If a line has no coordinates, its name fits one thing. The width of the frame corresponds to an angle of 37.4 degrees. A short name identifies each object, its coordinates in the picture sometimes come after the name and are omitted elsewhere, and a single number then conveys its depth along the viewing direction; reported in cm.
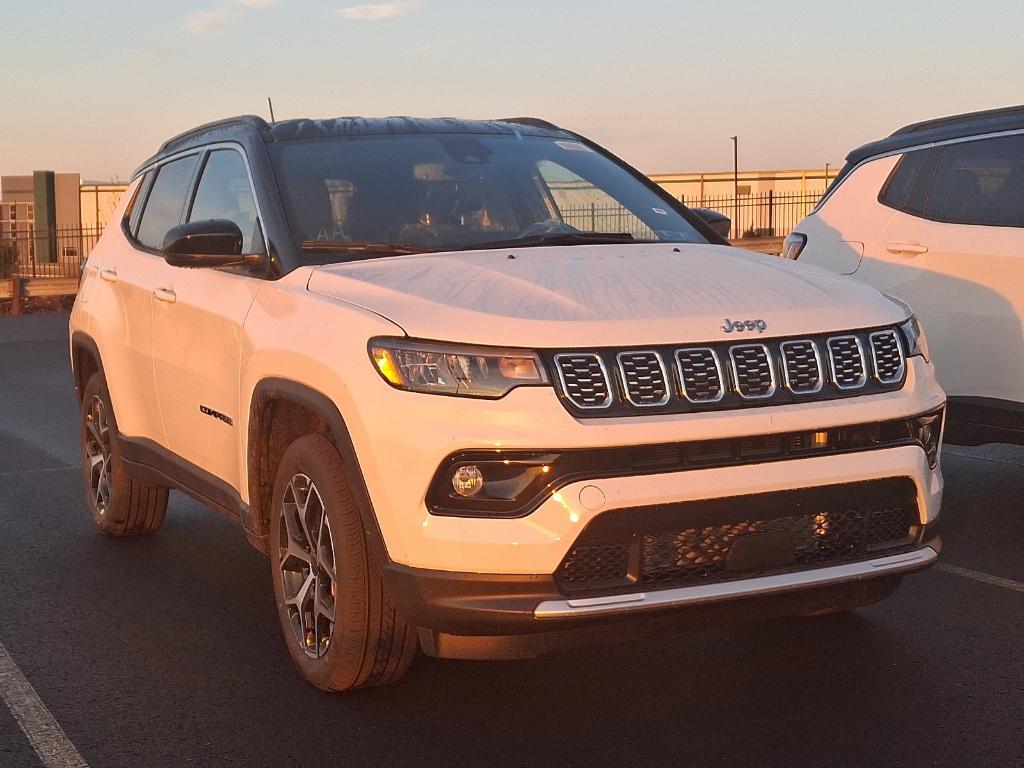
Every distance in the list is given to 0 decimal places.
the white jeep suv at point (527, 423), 402
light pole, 3934
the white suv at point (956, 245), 697
